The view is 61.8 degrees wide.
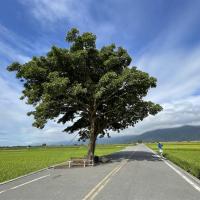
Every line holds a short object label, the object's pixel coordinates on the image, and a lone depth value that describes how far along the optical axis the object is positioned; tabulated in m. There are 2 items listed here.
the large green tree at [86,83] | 14.63
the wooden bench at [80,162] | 13.74
